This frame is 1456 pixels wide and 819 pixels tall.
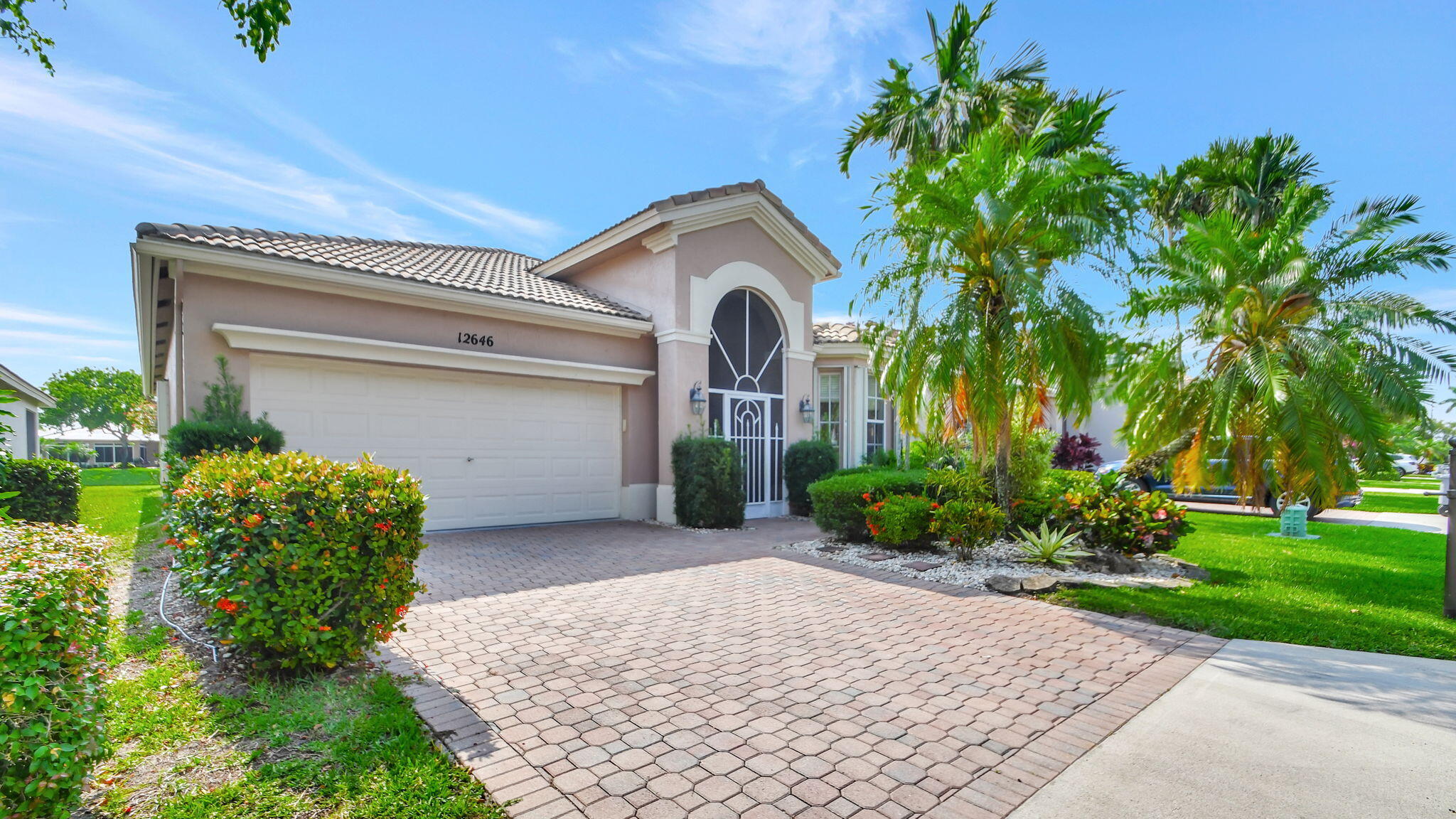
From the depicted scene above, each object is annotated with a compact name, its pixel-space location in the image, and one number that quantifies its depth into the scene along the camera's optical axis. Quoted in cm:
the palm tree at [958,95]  1338
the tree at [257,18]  385
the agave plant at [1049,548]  823
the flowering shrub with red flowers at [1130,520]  833
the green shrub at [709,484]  1145
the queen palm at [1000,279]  842
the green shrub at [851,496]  958
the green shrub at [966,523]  853
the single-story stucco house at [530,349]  899
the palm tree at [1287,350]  890
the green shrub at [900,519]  889
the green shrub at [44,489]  871
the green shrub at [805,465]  1353
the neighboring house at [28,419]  2062
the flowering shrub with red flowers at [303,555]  396
